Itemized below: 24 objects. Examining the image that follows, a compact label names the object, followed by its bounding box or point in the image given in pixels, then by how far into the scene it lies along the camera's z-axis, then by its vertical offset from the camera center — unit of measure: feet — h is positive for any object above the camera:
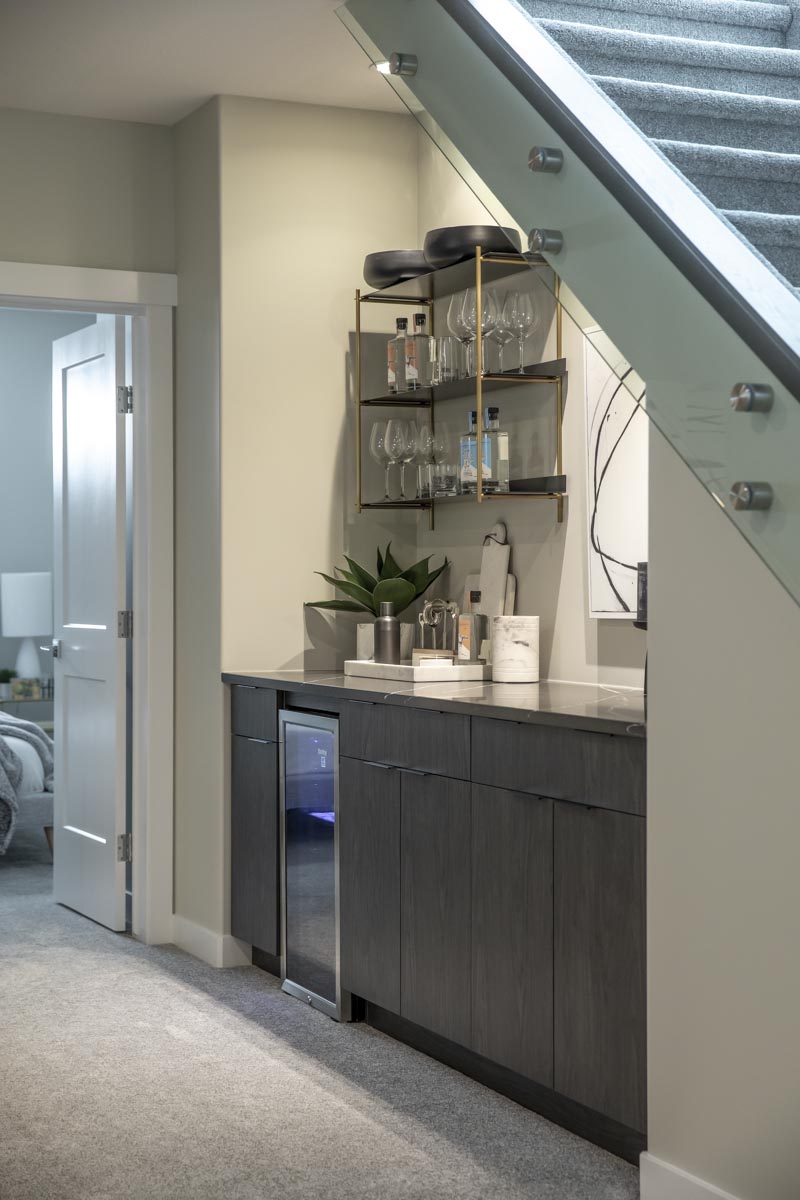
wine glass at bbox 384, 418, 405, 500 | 14.64 +1.54
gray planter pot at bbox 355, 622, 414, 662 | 14.73 -0.58
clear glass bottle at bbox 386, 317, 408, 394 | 14.70 +2.33
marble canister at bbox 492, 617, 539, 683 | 12.98 -0.57
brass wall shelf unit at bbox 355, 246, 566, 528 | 13.16 +2.04
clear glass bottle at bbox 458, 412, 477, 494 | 13.41 +1.20
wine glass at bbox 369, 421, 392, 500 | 14.78 +1.50
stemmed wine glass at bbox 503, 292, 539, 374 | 13.44 +2.59
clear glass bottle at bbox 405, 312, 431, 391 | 14.51 +2.34
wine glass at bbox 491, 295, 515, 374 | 13.50 +2.45
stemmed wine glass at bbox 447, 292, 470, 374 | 13.61 +2.59
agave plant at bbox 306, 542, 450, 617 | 14.80 +0.02
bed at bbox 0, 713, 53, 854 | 19.63 -2.62
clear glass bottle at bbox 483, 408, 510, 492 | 13.32 +1.19
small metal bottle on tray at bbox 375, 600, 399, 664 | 14.05 -0.51
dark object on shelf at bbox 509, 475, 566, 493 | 13.14 +0.98
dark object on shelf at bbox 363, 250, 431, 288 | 14.37 +3.28
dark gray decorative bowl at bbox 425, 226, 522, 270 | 13.17 +3.23
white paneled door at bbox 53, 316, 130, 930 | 16.31 -0.36
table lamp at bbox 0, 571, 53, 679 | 26.18 -0.35
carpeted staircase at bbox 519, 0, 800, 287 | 9.10 +3.90
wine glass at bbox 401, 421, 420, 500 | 14.64 +1.49
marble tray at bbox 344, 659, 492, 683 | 13.09 -0.79
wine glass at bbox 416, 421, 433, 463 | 14.57 +1.48
